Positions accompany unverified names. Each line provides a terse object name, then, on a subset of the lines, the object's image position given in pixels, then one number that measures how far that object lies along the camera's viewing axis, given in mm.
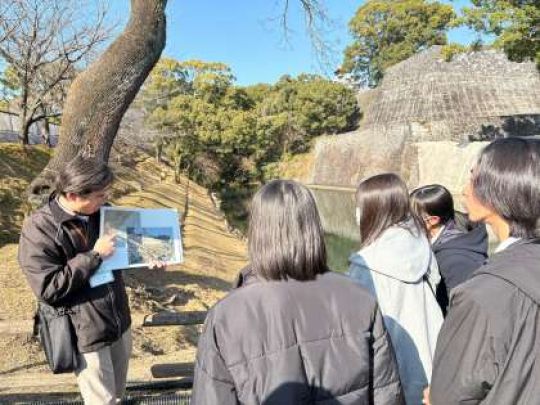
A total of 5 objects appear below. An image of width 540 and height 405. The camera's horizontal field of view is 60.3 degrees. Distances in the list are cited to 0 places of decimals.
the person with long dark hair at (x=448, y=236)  2303
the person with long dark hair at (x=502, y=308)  1227
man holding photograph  2080
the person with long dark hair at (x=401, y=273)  1910
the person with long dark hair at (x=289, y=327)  1354
